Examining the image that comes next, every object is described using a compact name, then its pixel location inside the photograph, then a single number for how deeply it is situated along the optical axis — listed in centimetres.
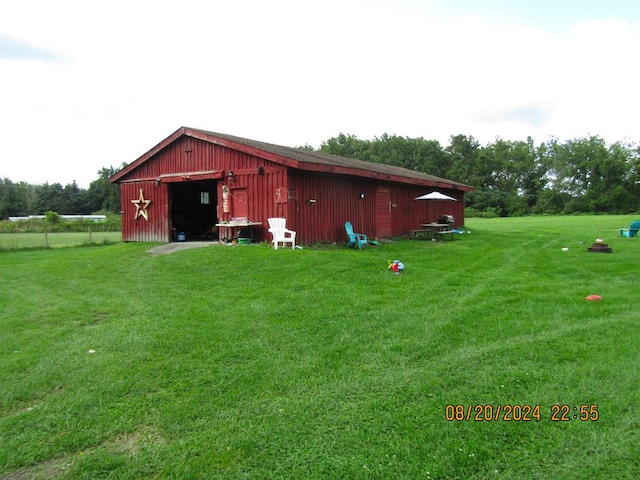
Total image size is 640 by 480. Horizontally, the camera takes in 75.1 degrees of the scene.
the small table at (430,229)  1517
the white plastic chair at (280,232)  982
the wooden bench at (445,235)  1504
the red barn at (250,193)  1049
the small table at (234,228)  1038
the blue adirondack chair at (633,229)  1375
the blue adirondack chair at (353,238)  1090
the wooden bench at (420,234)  1520
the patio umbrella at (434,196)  1450
